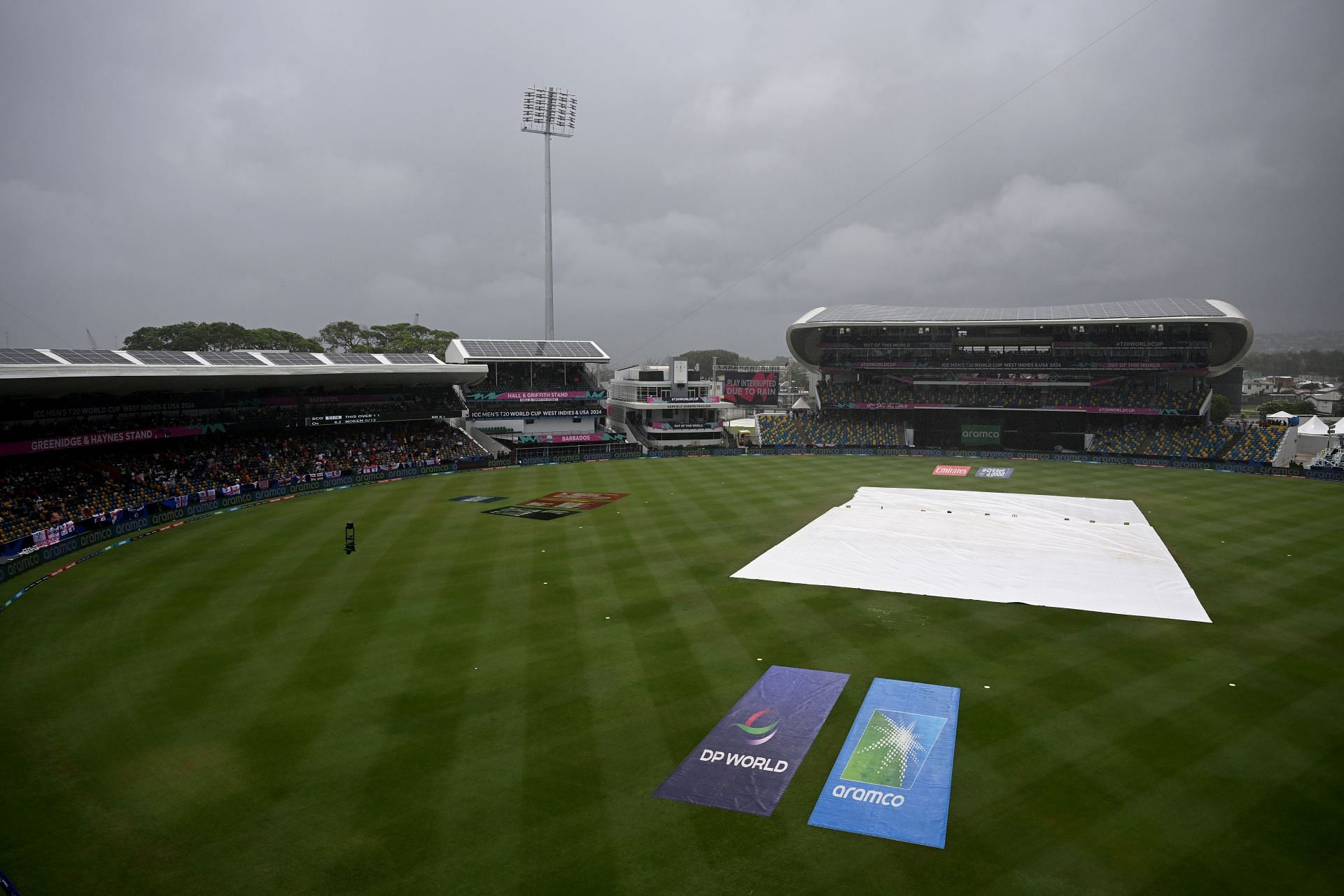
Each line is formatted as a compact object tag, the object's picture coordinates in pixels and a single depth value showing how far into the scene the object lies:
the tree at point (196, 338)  96.06
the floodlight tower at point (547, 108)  78.81
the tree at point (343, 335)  116.38
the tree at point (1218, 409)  92.31
